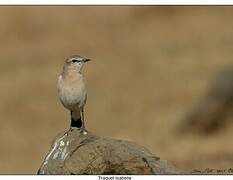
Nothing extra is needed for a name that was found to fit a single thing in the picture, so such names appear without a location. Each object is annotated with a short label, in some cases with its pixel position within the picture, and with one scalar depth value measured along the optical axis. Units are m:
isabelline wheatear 12.59
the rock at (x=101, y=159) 11.77
